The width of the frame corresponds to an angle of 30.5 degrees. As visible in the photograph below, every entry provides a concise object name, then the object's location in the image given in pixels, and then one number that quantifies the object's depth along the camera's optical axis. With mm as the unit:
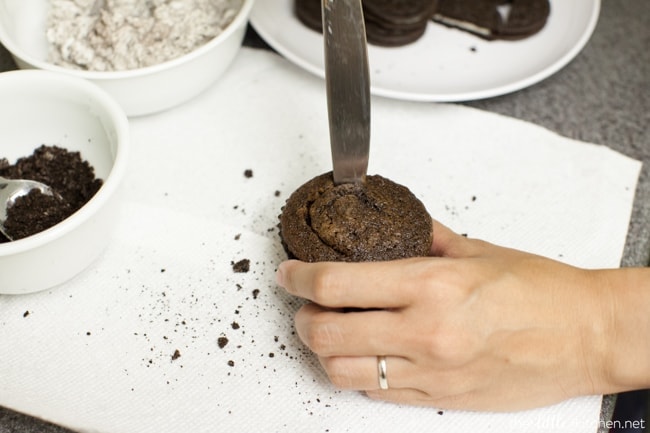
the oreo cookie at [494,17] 682
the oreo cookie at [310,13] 678
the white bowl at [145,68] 588
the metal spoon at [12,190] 542
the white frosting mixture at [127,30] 612
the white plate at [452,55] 644
